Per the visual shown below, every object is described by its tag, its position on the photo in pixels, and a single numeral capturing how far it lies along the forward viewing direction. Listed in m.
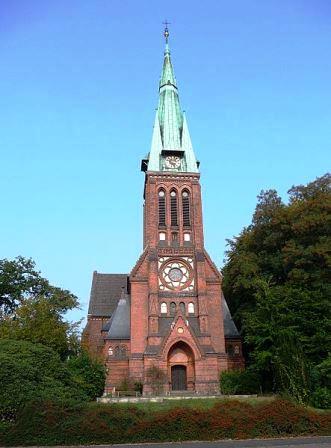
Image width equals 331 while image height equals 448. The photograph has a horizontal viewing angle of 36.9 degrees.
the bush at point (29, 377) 22.27
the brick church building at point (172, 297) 41.53
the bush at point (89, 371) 33.78
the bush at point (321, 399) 28.94
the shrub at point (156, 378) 39.69
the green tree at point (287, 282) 30.53
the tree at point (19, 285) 49.00
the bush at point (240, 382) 39.46
